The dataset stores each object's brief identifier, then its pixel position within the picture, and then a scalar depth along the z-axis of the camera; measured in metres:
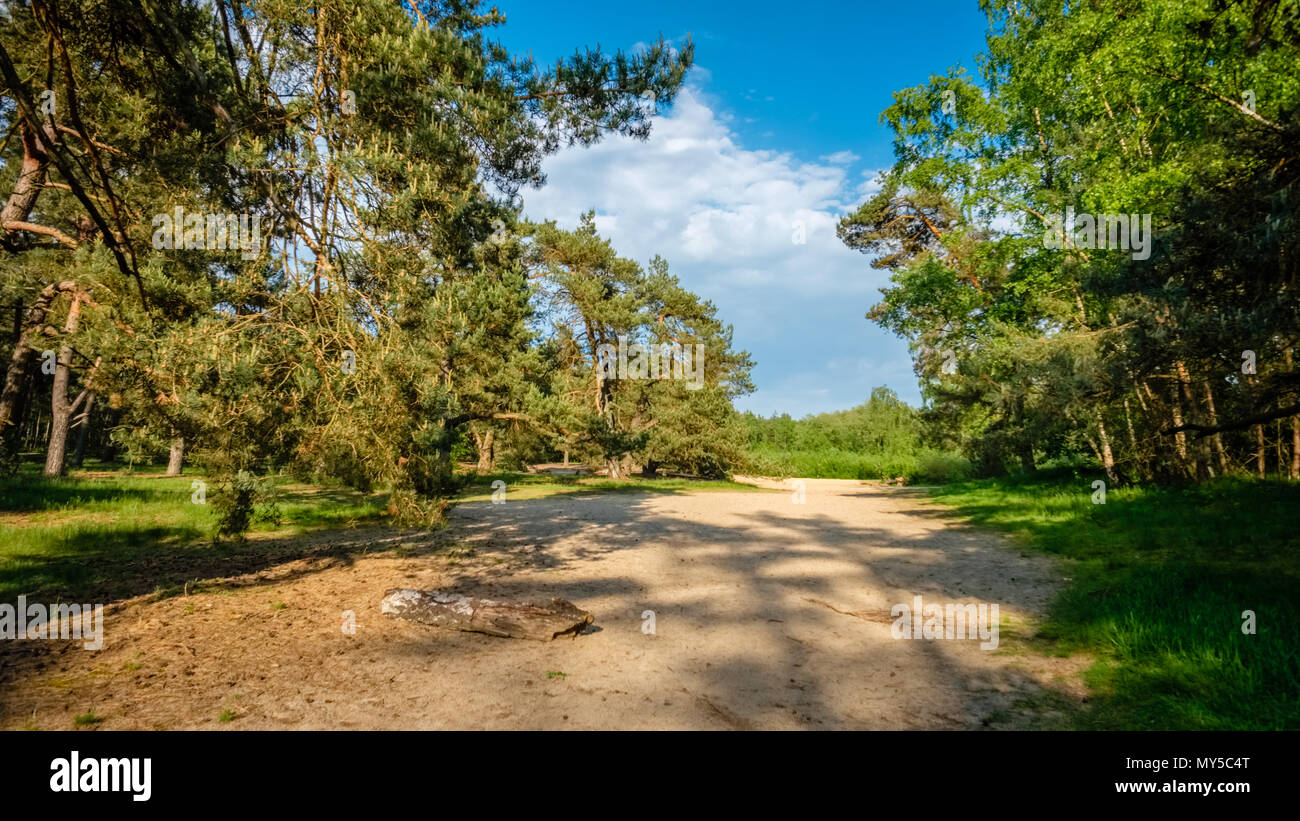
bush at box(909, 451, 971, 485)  33.41
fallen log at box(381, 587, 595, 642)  6.11
